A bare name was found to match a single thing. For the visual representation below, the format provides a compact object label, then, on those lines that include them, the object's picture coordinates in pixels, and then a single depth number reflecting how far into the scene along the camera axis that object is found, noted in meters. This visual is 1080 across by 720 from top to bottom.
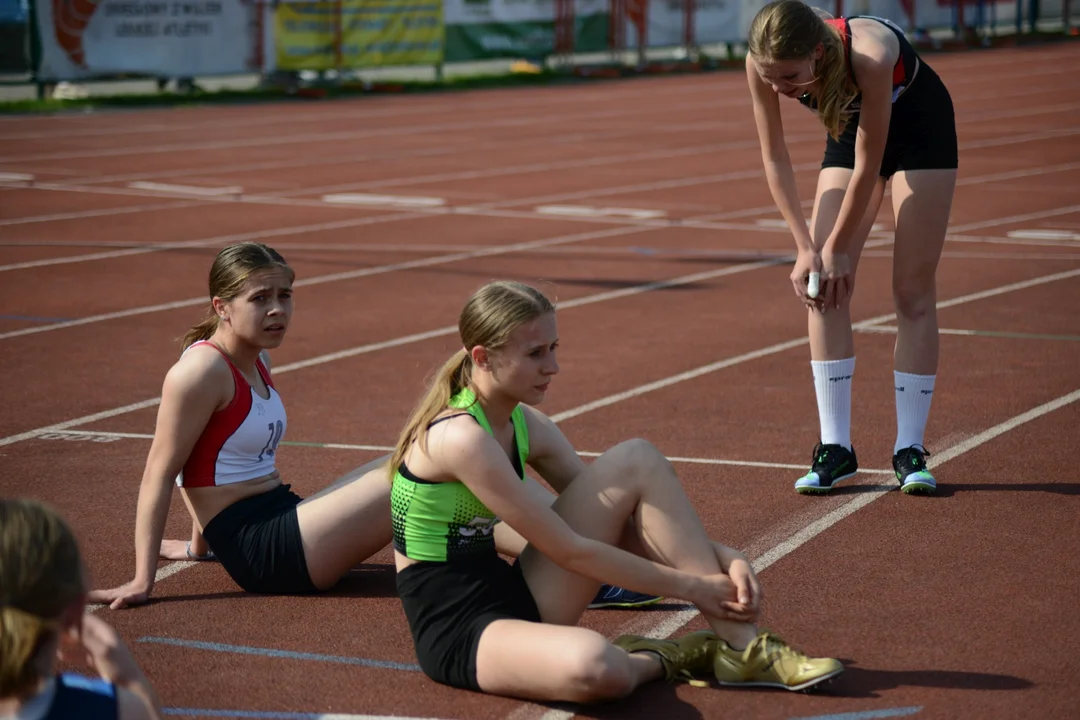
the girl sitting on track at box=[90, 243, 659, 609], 9.68
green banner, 70.37
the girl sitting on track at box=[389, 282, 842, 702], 8.04
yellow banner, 62.66
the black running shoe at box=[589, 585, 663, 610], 9.73
